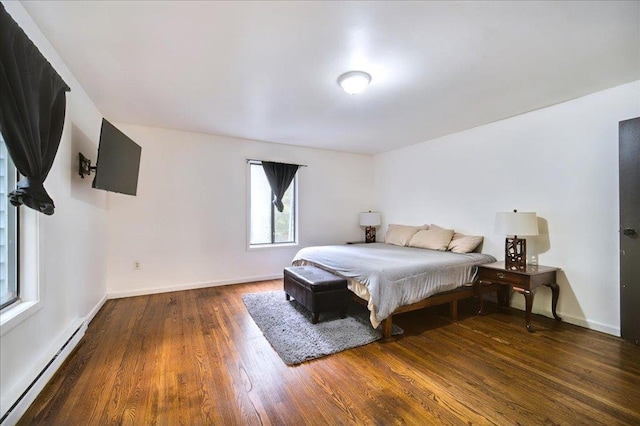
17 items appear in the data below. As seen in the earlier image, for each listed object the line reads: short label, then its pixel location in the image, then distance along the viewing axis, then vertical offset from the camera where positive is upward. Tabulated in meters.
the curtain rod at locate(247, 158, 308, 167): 4.47 +0.90
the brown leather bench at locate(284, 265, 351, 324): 2.74 -0.84
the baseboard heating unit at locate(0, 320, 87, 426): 1.44 -1.06
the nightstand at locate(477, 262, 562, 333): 2.65 -0.71
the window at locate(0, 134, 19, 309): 1.59 -0.14
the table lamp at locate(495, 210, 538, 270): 2.81 -0.19
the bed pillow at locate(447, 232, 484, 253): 3.55 -0.41
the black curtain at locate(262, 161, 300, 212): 4.59 +0.64
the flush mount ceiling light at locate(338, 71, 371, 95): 2.29 +1.16
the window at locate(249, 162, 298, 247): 4.65 -0.01
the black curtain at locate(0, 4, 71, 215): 1.29 +0.57
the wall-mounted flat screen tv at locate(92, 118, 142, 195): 2.37 +0.52
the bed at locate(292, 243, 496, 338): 2.49 -0.65
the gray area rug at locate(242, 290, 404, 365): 2.28 -1.15
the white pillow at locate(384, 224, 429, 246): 4.34 -0.34
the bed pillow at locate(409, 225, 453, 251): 3.79 -0.37
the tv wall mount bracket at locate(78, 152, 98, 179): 2.51 +0.45
